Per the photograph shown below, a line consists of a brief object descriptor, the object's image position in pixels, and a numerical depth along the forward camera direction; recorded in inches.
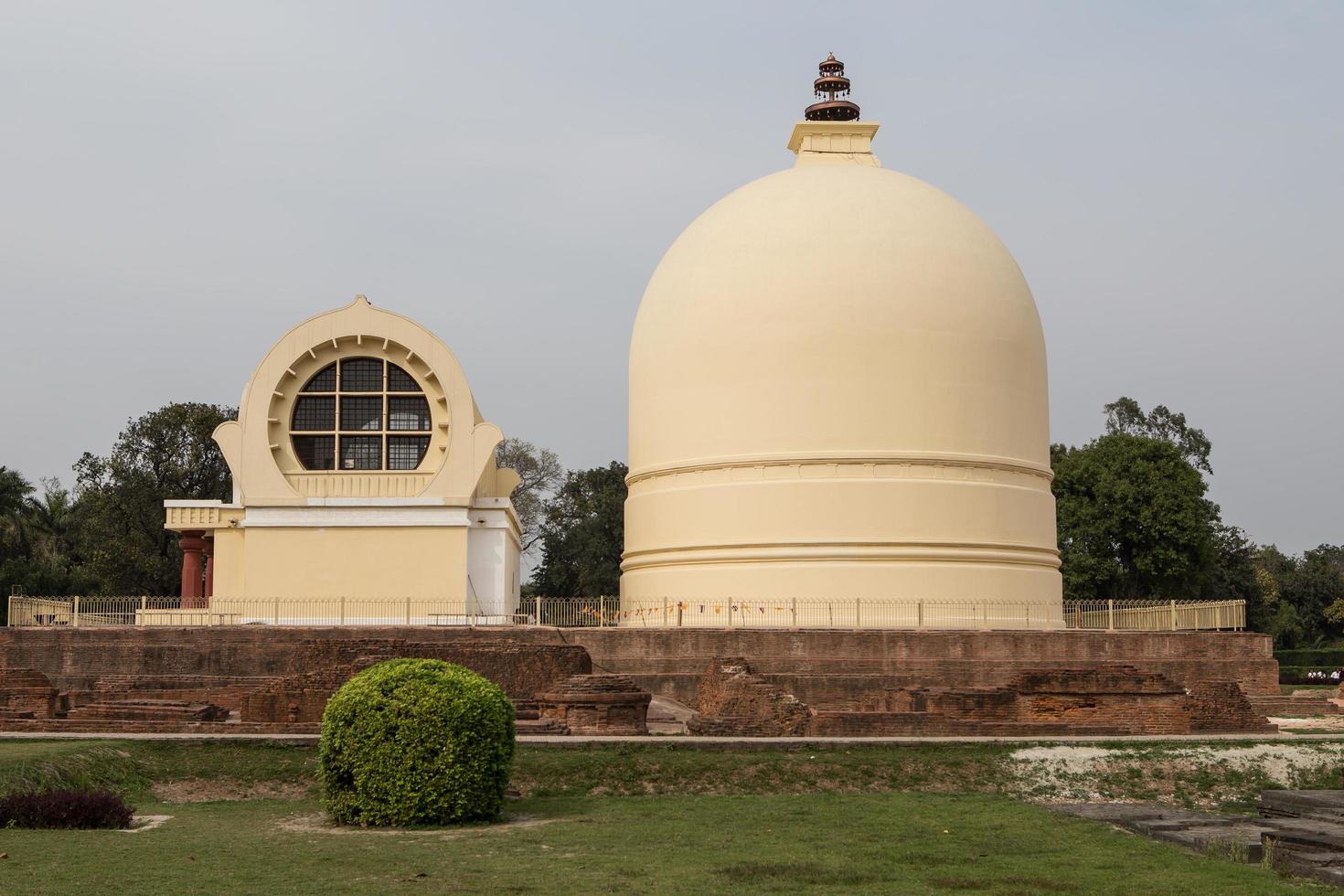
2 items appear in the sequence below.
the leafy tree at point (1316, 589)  2741.1
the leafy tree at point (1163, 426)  2220.7
